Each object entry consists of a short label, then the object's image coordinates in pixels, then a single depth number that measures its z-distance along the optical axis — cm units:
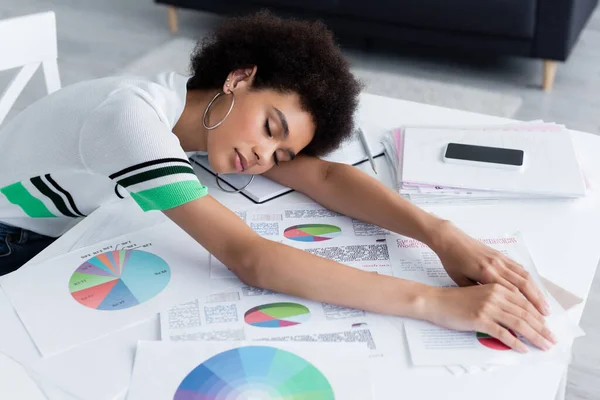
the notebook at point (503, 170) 122
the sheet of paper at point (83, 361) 81
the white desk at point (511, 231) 82
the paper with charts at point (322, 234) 105
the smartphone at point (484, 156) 127
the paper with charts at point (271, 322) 88
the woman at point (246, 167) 95
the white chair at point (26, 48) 138
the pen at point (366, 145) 133
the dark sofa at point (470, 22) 271
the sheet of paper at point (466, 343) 86
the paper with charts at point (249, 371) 79
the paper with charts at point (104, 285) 90
